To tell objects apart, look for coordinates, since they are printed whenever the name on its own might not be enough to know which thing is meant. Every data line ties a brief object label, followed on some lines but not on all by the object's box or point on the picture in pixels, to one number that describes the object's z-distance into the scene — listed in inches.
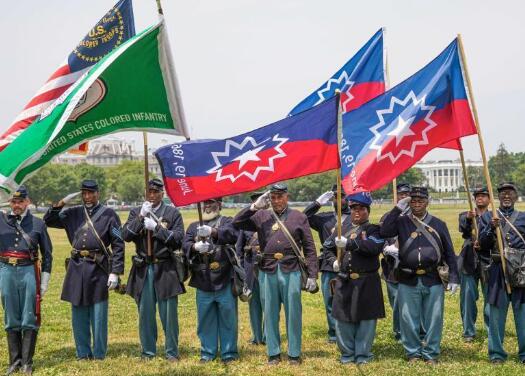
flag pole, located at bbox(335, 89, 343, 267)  356.9
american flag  326.6
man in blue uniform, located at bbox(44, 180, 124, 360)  404.5
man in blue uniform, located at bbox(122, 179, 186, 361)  402.3
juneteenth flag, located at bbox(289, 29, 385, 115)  471.2
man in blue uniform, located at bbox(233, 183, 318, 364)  394.6
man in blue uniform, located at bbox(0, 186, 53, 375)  386.0
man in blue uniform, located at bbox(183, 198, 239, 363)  401.1
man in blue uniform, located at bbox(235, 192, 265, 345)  464.4
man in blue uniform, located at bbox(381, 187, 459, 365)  384.5
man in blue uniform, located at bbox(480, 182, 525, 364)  380.8
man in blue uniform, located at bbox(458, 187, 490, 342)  439.8
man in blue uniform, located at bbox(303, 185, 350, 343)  456.1
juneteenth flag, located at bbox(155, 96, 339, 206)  346.6
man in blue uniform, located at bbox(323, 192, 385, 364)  387.2
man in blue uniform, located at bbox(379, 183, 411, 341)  404.8
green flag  293.9
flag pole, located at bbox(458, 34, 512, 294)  361.7
